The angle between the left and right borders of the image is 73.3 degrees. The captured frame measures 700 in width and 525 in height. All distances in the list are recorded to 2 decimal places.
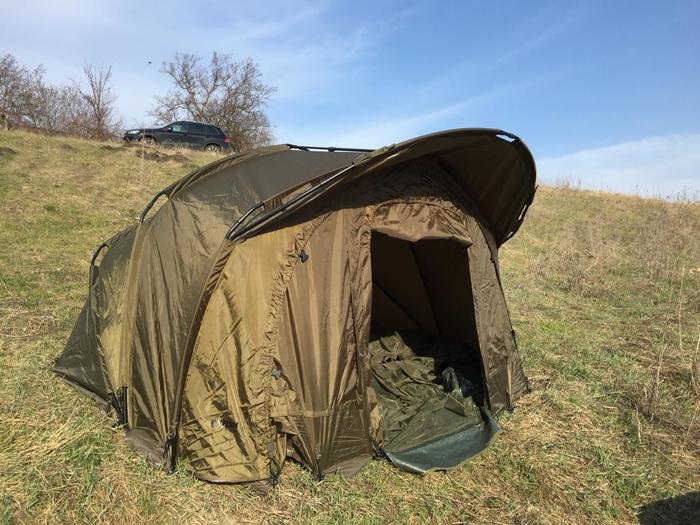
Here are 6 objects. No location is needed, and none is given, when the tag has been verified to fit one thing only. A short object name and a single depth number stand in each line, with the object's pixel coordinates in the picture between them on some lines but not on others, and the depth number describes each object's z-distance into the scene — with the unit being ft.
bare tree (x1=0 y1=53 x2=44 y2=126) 74.33
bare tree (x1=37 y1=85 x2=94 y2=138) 72.65
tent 10.56
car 61.90
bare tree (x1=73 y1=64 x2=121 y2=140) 70.13
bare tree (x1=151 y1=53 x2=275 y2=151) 99.35
